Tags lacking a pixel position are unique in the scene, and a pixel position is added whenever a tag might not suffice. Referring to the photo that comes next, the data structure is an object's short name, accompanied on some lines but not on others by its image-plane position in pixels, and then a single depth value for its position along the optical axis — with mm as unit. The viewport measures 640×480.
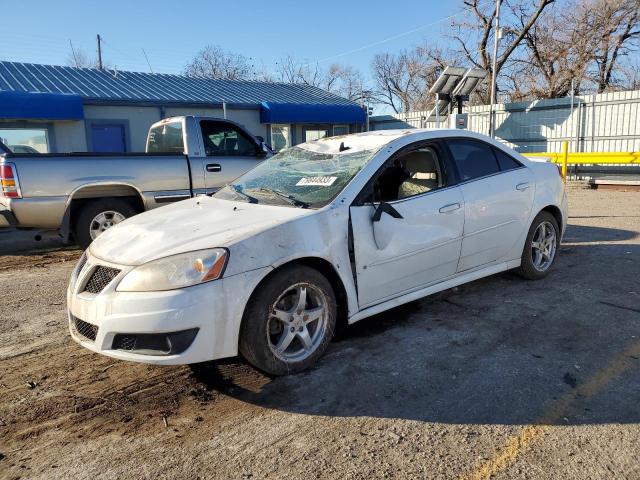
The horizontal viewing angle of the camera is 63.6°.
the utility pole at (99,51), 41156
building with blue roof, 15352
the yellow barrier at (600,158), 14781
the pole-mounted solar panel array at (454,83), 16453
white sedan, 2996
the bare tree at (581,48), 29266
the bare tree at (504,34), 31230
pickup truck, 6555
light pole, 20547
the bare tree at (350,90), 56219
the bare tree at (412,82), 40312
